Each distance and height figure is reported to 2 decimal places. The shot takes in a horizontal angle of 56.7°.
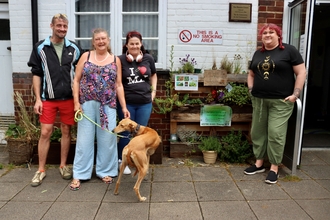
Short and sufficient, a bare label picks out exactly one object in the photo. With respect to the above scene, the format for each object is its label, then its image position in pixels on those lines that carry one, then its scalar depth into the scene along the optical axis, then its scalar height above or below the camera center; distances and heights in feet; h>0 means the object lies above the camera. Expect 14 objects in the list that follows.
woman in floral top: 11.74 -1.52
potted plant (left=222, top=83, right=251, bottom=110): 15.34 -1.48
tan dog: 10.74 -2.95
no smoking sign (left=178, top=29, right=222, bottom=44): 15.87 +1.50
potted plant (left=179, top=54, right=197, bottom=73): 15.67 +0.07
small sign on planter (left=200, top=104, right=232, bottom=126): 15.57 -2.50
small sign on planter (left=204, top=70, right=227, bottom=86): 15.56 -0.59
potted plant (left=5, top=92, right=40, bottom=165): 14.65 -3.66
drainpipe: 15.34 +2.09
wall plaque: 15.66 +2.80
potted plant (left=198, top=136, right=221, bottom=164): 14.84 -4.03
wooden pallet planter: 15.66 -2.74
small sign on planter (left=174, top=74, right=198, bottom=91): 15.53 -0.85
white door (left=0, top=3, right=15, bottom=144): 17.20 -0.89
